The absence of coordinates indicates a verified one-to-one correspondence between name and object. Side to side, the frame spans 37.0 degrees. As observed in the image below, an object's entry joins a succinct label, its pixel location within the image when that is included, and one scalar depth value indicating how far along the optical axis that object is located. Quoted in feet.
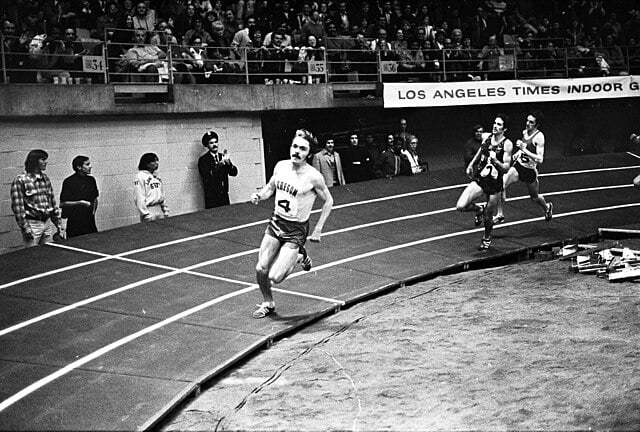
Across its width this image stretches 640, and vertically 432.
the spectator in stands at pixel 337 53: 67.30
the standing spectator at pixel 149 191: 51.26
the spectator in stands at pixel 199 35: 60.44
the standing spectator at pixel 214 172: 56.49
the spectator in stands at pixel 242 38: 62.80
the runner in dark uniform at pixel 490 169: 49.65
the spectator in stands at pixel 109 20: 56.54
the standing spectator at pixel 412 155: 66.03
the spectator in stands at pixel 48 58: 52.21
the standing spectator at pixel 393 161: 65.51
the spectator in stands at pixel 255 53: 62.95
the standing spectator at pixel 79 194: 49.65
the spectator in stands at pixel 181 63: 58.27
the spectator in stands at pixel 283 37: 63.82
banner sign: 67.92
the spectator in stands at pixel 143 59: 56.44
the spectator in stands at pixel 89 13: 56.18
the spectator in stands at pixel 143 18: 57.93
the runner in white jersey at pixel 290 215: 38.09
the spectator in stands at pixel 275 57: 62.85
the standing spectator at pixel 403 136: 65.48
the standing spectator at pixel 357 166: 66.28
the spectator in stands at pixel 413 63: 69.59
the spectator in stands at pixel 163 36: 57.88
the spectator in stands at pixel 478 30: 76.64
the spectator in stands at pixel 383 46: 69.15
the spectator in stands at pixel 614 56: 79.00
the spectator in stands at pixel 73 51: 53.21
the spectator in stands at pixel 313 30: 65.57
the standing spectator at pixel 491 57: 73.86
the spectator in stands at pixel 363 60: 67.93
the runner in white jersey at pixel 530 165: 54.21
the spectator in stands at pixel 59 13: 53.88
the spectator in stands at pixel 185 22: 61.05
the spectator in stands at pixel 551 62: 77.87
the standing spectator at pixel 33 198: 46.70
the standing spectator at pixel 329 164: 61.77
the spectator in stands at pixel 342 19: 69.67
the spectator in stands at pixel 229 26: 62.64
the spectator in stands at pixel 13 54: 52.06
